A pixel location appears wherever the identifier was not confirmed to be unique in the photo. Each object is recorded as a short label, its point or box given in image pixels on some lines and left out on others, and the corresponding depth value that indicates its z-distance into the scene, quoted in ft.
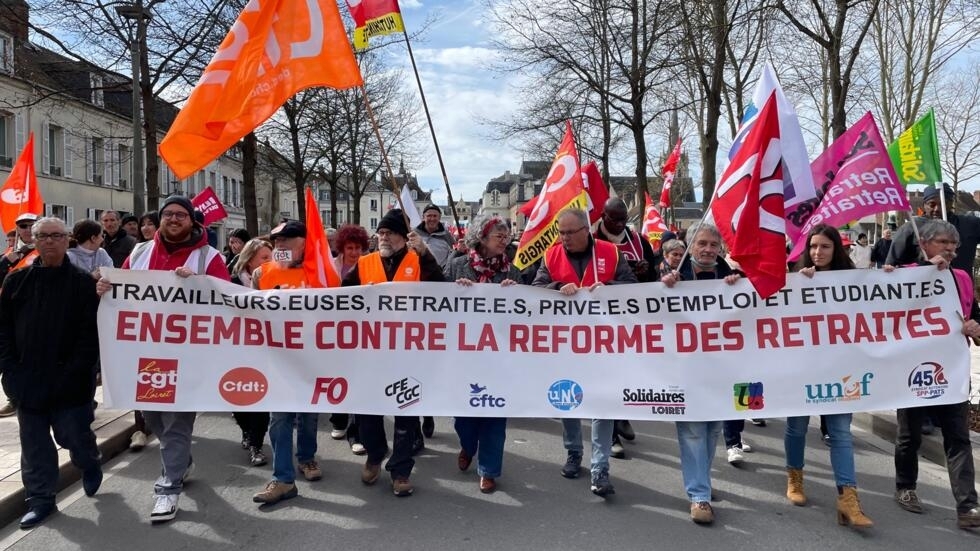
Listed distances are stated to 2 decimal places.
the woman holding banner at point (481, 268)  17.04
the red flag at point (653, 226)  35.50
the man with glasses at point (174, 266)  15.11
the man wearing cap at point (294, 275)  17.33
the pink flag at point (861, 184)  17.52
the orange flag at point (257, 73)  15.93
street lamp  41.81
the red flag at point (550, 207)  17.92
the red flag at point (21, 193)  27.37
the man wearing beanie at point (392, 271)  16.58
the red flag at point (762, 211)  14.34
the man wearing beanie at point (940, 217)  20.81
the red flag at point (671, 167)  48.19
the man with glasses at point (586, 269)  16.22
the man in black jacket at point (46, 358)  14.48
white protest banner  15.51
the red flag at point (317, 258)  17.75
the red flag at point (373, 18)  23.40
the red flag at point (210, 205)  37.11
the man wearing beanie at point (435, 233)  27.61
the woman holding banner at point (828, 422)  14.76
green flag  20.88
